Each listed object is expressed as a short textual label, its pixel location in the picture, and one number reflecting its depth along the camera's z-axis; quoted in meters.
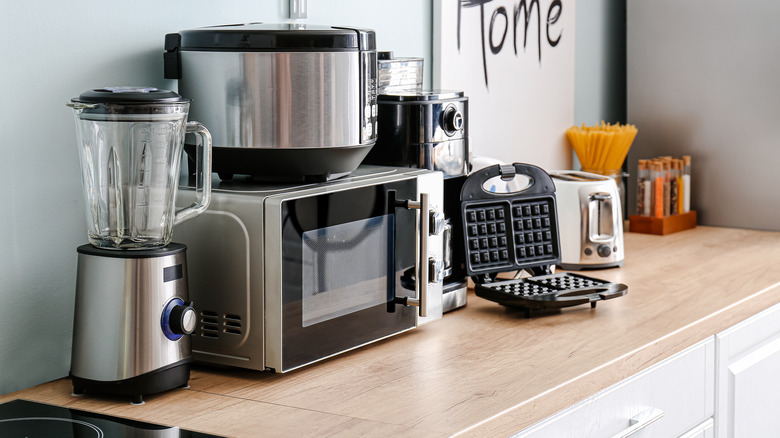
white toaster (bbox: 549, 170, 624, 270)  3.52
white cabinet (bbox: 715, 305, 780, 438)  3.15
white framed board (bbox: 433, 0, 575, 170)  3.52
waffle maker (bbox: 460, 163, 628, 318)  3.09
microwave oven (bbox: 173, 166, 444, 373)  2.66
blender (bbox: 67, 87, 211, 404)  2.56
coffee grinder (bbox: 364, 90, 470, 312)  3.02
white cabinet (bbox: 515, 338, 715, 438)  2.72
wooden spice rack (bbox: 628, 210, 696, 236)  3.92
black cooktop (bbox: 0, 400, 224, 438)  2.48
